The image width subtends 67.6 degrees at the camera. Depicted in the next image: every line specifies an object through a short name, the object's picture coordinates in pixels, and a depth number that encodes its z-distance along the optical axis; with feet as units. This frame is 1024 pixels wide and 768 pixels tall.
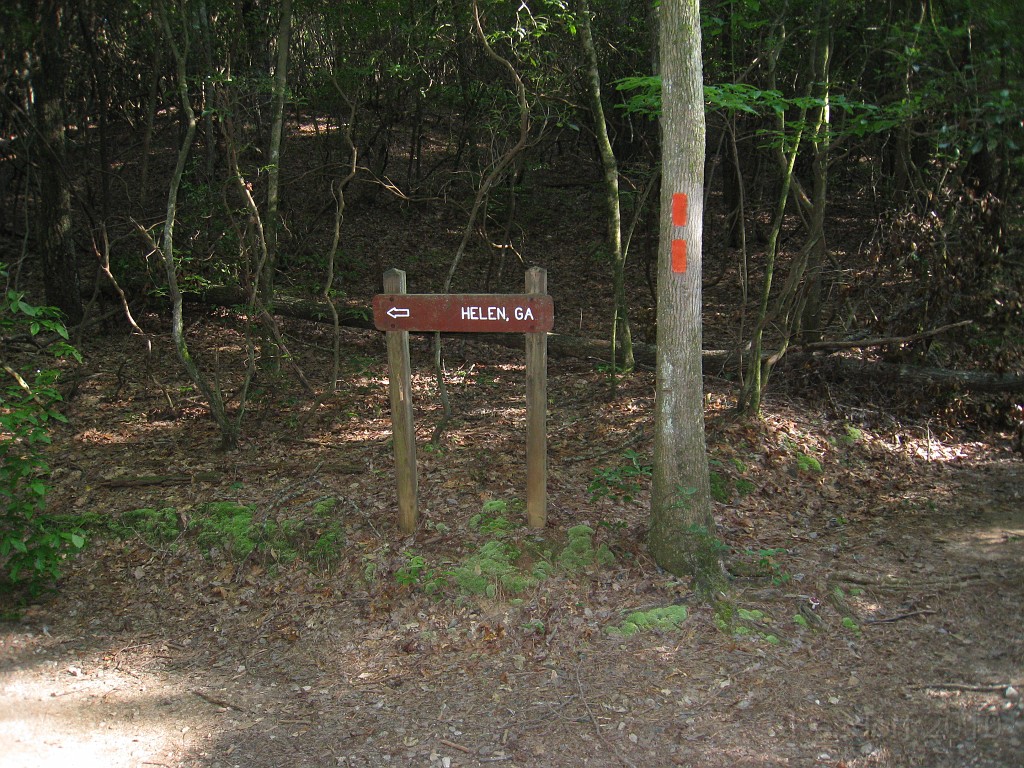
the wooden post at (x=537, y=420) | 18.31
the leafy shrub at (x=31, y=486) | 16.03
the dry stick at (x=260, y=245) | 25.02
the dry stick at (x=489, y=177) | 25.22
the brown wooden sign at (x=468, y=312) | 18.01
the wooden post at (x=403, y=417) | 18.61
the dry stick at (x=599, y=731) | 13.28
